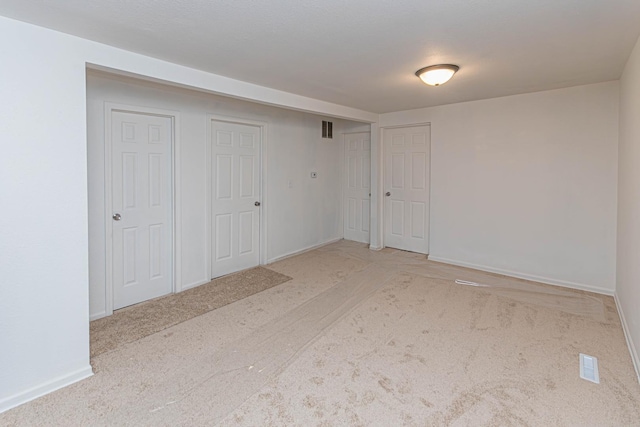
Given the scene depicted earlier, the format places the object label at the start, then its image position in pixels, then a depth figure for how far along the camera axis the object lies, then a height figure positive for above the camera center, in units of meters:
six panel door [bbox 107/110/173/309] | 3.18 -0.04
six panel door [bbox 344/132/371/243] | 5.88 +0.31
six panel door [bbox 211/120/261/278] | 4.10 +0.08
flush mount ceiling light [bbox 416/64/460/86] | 2.79 +1.10
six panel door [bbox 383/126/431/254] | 5.17 +0.24
